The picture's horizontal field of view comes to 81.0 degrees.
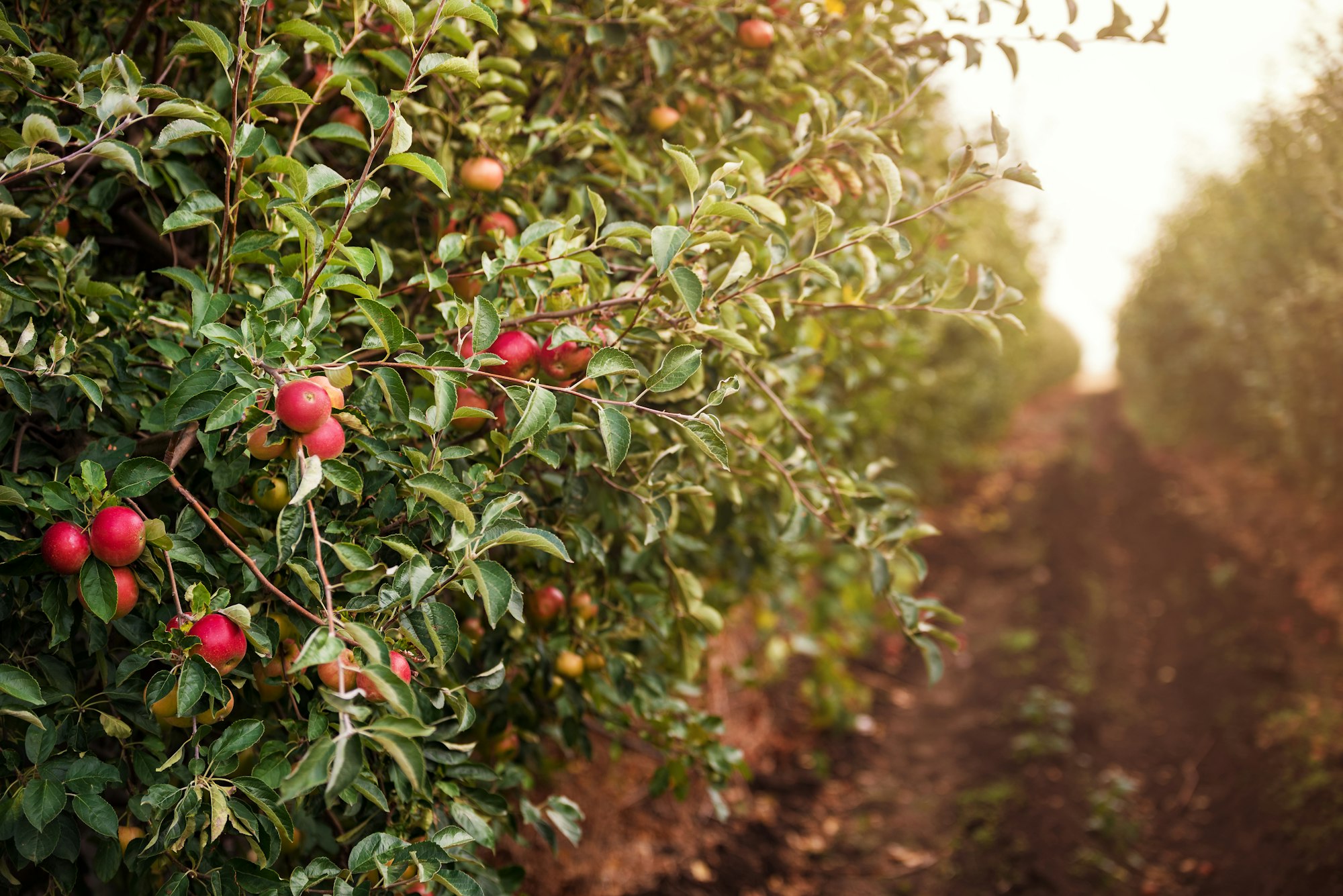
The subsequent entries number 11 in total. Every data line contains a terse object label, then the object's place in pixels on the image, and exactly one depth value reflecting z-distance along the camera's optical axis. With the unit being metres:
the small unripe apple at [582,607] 1.79
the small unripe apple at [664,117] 1.97
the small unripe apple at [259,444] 1.14
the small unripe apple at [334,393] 1.15
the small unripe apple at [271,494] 1.36
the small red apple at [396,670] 1.00
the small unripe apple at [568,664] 1.75
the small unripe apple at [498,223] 1.74
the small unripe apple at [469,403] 1.45
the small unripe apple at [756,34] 1.91
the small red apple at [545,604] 1.74
